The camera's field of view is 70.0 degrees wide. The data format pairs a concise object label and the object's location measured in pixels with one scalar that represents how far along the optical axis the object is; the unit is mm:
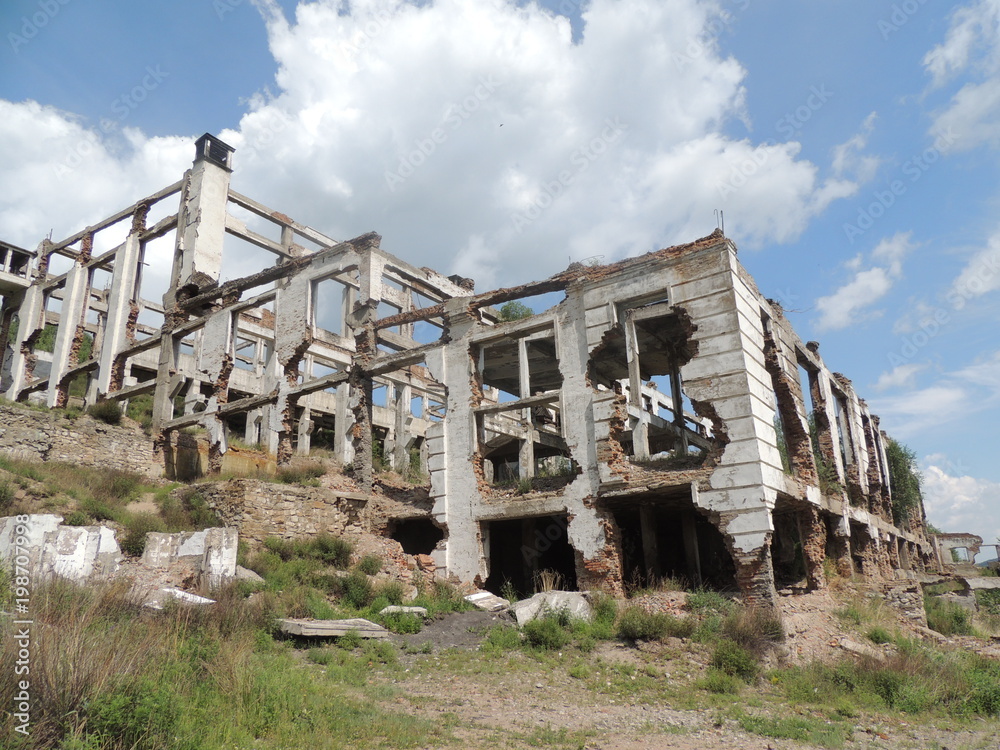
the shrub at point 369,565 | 16453
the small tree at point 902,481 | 30047
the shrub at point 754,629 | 12516
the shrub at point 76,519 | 14836
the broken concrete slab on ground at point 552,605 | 13762
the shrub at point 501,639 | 12348
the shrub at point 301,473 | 19547
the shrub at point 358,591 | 14789
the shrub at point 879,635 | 14914
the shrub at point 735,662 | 11562
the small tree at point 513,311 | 33269
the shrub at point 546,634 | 12438
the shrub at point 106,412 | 24797
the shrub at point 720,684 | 10828
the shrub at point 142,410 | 27525
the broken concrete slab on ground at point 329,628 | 11695
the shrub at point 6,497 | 14720
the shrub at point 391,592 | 15133
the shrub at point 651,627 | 12633
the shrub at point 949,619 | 17781
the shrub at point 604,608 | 13828
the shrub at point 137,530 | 14430
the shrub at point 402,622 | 13305
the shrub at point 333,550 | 16578
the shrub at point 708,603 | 13828
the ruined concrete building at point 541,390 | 15695
